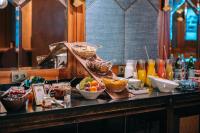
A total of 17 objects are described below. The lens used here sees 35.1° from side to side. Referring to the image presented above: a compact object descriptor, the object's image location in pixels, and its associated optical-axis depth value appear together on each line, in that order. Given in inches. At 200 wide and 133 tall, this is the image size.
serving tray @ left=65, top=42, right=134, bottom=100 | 94.2
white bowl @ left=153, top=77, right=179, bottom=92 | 105.0
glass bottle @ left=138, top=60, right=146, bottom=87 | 115.3
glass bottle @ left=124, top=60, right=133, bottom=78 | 112.2
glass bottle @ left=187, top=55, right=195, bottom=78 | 127.2
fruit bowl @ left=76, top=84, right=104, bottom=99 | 91.1
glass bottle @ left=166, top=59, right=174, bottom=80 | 120.2
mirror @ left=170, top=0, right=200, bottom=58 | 134.1
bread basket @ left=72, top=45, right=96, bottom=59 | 101.1
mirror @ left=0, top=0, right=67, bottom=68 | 98.3
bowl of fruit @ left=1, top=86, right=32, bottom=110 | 76.4
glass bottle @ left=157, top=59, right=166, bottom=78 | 118.9
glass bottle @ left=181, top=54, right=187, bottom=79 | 124.8
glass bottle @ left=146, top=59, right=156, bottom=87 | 115.7
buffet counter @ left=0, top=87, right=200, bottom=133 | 74.9
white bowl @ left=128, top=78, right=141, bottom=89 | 104.9
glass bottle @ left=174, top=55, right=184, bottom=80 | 122.9
